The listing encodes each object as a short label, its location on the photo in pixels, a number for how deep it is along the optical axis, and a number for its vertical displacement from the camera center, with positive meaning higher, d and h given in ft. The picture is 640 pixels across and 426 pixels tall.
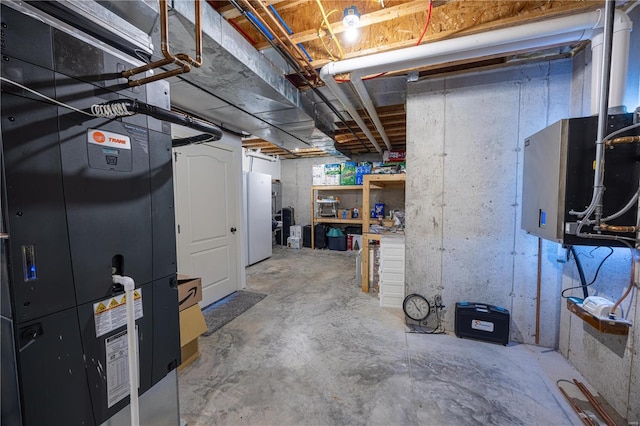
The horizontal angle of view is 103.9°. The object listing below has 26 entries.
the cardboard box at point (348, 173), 18.54 +1.93
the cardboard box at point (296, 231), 21.16 -2.71
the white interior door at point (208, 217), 9.09 -0.69
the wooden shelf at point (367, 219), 10.92 -0.95
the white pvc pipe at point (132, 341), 2.86 -1.64
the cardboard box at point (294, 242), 20.98 -3.63
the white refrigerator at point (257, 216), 15.60 -1.10
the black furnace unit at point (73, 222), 2.20 -0.23
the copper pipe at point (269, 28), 4.55 +3.58
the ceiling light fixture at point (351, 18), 4.88 +3.57
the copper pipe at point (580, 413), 4.68 -4.23
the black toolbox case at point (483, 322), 7.18 -3.63
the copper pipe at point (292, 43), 4.70 +3.58
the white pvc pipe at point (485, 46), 4.79 +3.27
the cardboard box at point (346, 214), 20.33 -1.25
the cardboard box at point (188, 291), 6.43 -2.44
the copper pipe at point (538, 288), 7.09 -2.59
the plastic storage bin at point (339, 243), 20.06 -3.55
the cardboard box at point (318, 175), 19.53 +1.86
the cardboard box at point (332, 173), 19.02 +1.93
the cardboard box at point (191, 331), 6.31 -3.41
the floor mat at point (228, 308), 8.61 -4.23
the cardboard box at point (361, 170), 16.97 +1.94
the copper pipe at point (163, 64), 2.88 +1.57
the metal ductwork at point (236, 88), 4.69 +2.95
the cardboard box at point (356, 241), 19.90 -3.37
